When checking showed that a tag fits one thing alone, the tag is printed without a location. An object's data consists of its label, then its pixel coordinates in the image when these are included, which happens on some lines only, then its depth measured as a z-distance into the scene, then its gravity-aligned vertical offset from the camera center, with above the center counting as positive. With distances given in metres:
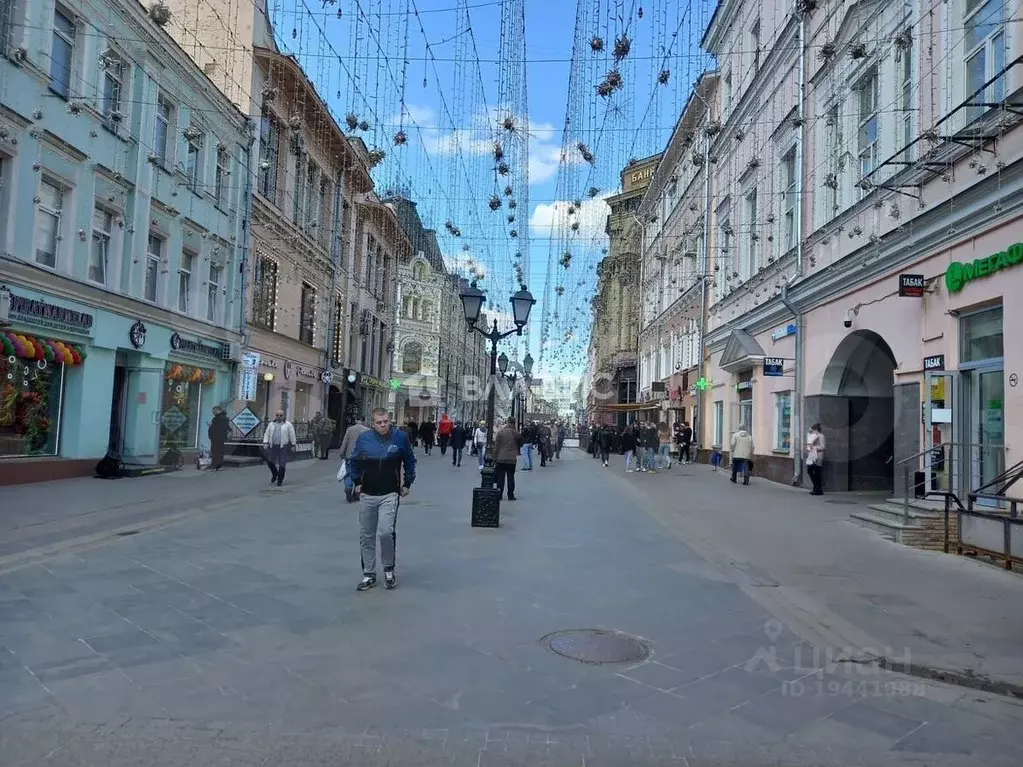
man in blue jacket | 7.31 -0.65
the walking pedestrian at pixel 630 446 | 27.30 -0.56
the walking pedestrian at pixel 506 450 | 14.74 -0.46
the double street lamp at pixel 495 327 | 12.58 +2.02
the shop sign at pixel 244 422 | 23.12 -0.20
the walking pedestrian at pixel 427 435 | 33.59 -0.53
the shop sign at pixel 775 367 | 20.23 +1.78
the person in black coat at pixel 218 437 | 20.34 -0.59
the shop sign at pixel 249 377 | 25.28 +1.26
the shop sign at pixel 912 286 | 12.74 +2.52
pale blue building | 14.69 +3.96
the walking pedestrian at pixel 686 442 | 31.66 -0.39
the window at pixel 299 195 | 29.38 +8.52
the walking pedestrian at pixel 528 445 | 25.84 -0.65
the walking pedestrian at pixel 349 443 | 13.48 -0.45
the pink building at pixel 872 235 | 11.27 +3.90
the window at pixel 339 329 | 36.66 +4.26
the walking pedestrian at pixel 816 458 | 17.30 -0.45
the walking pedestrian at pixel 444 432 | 33.30 -0.38
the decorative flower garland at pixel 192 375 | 21.05 +1.09
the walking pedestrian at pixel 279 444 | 16.89 -0.59
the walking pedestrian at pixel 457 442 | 26.69 -0.65
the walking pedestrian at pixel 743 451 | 20.88 -0.43
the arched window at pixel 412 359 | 54.91 +4.44
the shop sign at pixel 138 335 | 18.50 +1.81
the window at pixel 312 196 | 30.86 +8.93
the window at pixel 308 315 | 31.95 +4.25
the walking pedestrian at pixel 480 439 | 29.22 -0.54
